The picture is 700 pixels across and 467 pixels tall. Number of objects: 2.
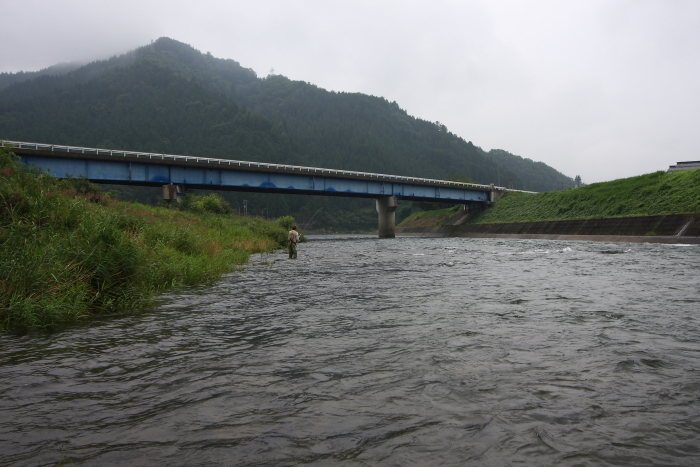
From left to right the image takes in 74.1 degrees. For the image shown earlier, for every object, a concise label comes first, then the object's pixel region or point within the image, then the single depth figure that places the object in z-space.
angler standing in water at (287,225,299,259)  31.66
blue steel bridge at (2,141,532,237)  55.66
